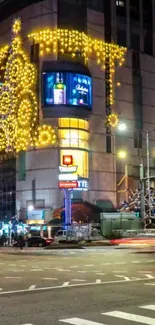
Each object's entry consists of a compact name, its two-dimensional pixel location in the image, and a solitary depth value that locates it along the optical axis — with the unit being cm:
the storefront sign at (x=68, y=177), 5275
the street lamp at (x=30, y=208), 5856
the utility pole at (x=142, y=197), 3854
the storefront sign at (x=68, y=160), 5249
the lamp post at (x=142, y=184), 3847
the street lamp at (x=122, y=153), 6039
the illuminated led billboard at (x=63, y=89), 5731
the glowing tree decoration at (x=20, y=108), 5812
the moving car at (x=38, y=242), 4095
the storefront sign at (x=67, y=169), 5203
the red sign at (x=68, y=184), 5097
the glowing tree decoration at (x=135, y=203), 5650
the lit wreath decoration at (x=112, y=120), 6204
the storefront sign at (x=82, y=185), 5691
